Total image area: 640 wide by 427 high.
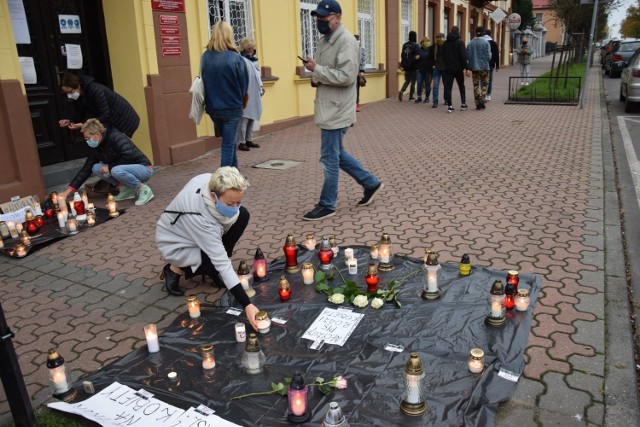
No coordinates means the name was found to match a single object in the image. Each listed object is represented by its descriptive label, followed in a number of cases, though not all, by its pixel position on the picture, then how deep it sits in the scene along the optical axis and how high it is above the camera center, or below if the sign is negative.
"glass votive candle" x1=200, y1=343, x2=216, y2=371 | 3.20 -1.66
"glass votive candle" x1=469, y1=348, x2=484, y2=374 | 3.01 -1.64
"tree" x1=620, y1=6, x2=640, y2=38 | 71.12 +2.97
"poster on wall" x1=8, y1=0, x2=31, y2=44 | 7.21 +0.65
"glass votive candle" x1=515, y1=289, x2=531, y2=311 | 3.65 -1.61
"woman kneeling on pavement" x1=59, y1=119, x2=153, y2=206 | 6.43 -1.11
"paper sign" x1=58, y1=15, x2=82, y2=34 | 8.01 +0.65
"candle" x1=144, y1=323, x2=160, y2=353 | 3.38 -1.62
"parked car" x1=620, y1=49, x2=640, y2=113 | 13.39 -0.92
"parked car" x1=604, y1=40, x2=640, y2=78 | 25.75 -0.50
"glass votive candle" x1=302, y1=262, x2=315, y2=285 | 4.25 -1.60
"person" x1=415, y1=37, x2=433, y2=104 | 14.80 -0.42
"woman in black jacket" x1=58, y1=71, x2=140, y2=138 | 6.65 -0.46
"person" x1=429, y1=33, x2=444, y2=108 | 14.11 -0.26
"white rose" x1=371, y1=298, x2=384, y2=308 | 3.80 -1.66
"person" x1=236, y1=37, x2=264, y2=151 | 8.80 -0.50
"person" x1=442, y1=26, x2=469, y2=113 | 13.60 -0.15
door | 7.70 +0.17
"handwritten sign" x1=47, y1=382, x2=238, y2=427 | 2.76 -1.73
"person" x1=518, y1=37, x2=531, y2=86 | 18.66 -0.24
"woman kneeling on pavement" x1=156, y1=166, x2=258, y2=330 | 3.50 -1.15
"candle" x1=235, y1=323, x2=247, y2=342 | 3.47 -1.66
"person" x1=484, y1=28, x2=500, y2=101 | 16.48 -0.26
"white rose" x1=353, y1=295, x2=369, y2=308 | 3.81 -1.65
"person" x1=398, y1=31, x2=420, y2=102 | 15.04 -0.11
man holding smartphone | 5.39 -0.36
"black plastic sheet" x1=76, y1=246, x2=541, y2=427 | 2.81 -1.72
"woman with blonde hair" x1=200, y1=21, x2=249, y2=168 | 6.37 -0.25
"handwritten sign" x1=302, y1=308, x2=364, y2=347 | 3.47 -1.70
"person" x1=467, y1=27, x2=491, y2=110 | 13.63 -0.25
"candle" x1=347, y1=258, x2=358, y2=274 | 4.35 -1.60
